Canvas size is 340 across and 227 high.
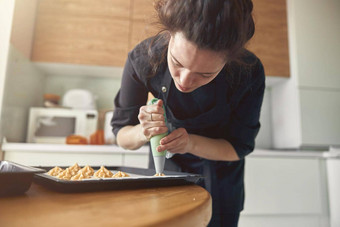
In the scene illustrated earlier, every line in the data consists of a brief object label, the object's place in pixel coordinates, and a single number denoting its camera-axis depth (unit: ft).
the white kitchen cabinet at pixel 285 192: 5.83
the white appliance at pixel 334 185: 5.86
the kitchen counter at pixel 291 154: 5.94
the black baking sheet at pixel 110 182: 1.50
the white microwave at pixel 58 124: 6.09
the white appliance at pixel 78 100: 6.82
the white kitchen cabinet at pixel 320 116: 6.60
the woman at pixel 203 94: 1.89
